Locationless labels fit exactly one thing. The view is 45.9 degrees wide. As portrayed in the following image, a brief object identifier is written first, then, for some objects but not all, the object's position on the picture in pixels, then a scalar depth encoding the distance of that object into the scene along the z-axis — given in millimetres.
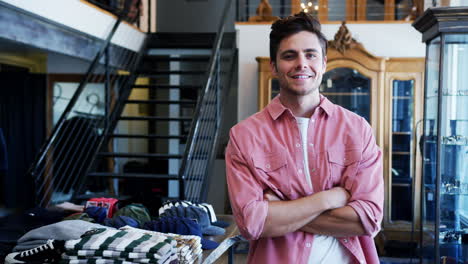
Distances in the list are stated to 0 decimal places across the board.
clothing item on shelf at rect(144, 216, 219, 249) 2359
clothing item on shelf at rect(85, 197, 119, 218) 2841
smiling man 1509
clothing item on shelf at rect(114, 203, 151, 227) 2638
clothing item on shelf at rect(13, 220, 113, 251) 2078
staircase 6137
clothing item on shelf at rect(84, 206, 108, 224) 2650
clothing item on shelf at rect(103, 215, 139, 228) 2461
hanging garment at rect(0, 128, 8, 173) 5378
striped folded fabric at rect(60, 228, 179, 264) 1844
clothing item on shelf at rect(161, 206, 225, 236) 2619
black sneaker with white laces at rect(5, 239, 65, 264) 1968
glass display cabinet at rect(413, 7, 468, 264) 3850
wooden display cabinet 6055
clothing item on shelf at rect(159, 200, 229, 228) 2711
